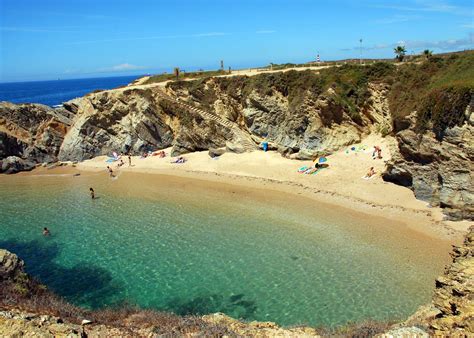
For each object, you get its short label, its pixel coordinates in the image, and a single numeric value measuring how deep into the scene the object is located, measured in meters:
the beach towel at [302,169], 31.36
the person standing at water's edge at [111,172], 36.44
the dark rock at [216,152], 37.47
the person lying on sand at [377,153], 30.79
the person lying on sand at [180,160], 37.81
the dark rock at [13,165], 38.97
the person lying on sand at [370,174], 28.32
